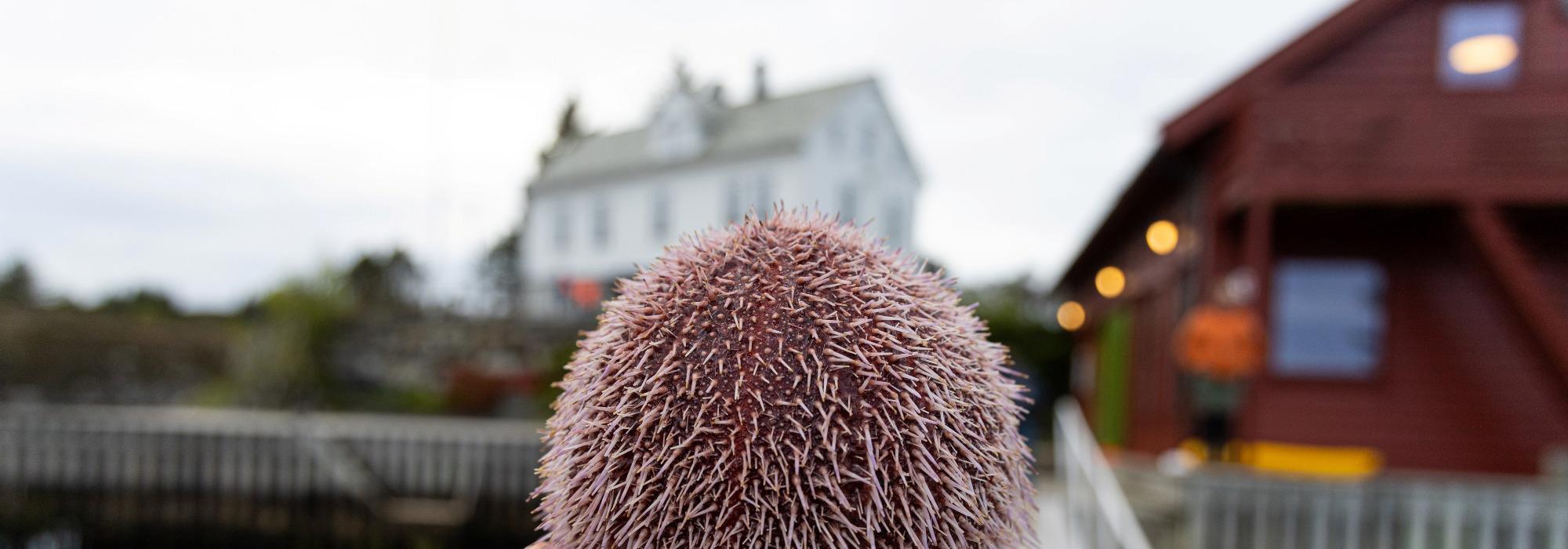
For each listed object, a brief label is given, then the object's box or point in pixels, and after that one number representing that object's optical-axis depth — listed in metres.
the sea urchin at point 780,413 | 0.63
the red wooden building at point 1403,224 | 4.80
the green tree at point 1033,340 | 10.35
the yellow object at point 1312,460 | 5.23
